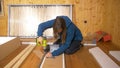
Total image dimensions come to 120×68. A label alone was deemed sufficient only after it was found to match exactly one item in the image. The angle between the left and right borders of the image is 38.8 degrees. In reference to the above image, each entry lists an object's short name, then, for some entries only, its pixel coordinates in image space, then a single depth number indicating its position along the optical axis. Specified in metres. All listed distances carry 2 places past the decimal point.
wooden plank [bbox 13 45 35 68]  2.54
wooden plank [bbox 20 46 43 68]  2.61
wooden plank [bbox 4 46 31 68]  2.54
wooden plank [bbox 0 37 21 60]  2.99
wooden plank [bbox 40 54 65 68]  2.54
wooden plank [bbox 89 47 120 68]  2.60
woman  2.71
